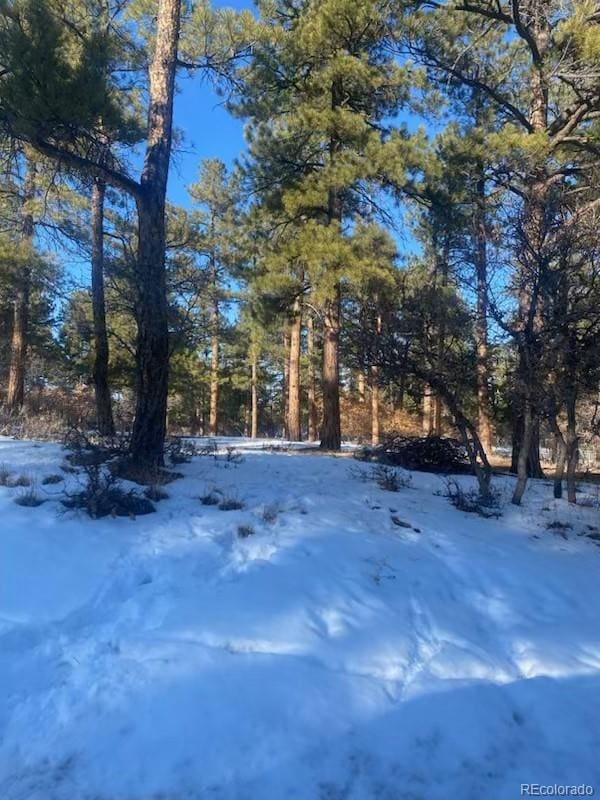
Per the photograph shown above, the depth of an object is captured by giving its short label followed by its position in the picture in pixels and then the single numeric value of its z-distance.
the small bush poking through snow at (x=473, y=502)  6.17
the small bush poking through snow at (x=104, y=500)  4.63
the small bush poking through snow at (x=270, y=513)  4.93
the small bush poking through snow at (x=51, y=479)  5.24
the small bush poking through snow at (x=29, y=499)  4.60
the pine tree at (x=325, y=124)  10.75
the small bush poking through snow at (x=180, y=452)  7.62
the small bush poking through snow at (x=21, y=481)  5.00
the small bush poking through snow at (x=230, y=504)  5.26
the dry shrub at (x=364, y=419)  24.55
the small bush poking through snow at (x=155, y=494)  5.30
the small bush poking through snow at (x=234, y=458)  8.06
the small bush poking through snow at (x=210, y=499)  5.40
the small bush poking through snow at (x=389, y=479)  6.86
